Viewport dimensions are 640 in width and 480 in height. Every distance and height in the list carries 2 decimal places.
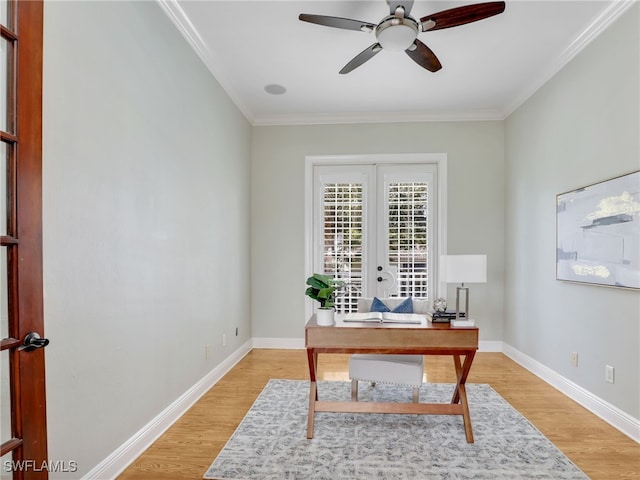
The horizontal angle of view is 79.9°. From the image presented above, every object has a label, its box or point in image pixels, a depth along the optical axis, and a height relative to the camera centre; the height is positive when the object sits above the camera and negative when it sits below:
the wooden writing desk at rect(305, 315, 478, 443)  2.40 -0.67
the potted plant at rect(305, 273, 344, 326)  2.54 -0.37
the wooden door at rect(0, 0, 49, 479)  1.36 -0.03
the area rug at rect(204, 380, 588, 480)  2.09 -1.28
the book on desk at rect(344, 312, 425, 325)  2.60 -0.55
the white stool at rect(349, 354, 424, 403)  2.72 -0.94
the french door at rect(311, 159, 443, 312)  4.88 +0.15
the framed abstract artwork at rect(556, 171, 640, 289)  2.54 +0.04
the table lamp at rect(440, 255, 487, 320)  3.23 -0.25
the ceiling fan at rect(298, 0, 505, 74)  2.28 +1.36
